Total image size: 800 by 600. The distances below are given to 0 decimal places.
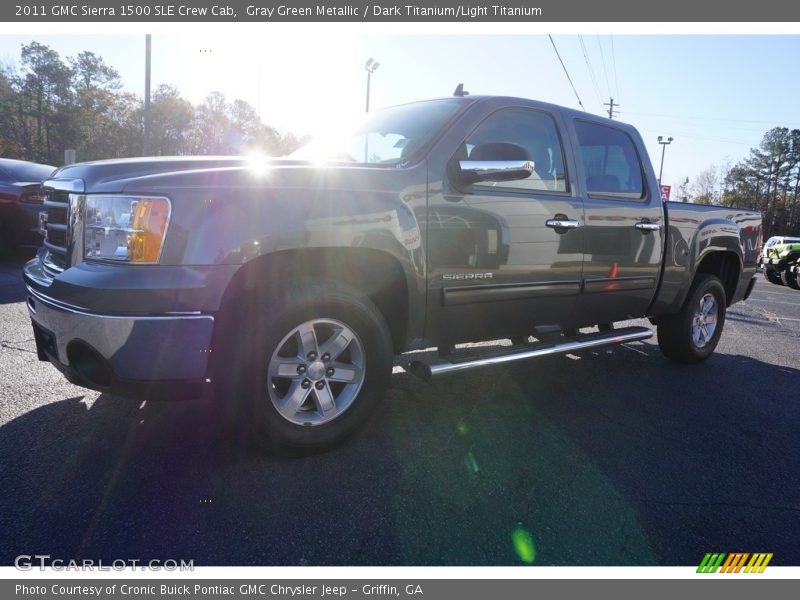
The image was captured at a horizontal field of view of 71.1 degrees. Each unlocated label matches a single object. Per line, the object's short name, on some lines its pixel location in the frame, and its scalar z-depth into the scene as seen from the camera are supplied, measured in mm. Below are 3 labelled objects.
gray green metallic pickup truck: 2447
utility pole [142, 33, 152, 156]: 20391
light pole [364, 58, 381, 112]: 19812
